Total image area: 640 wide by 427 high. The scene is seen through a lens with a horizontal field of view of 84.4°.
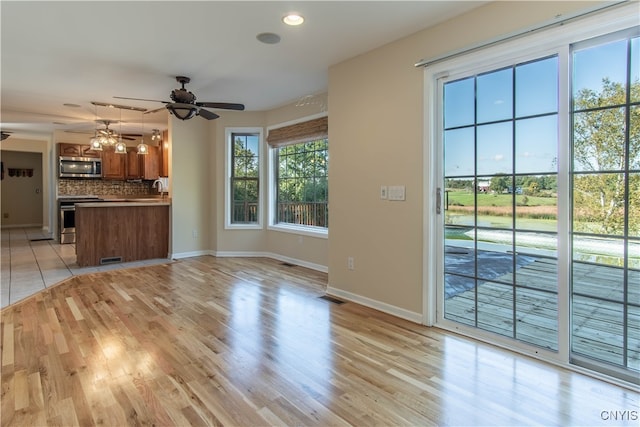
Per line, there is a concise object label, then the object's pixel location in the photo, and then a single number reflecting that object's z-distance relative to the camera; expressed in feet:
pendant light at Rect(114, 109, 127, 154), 19.49
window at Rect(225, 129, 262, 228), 20.24
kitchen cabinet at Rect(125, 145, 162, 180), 25.45
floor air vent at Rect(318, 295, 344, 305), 11.91
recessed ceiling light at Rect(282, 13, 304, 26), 8.91
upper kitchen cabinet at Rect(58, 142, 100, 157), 25.76
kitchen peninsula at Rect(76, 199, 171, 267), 17.51
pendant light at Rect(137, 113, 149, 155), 19.98
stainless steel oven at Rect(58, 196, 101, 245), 24.67
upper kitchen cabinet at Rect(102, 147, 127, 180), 26.92
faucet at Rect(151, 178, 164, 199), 24.26
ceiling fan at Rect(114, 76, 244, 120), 12.99
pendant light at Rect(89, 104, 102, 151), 19.17
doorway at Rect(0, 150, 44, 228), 34.99
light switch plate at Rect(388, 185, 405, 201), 10.36
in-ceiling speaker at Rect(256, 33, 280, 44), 10.06
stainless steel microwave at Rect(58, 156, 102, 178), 25.87
